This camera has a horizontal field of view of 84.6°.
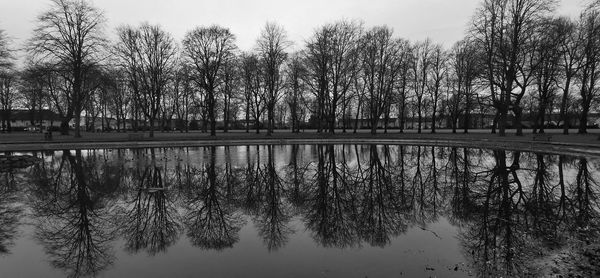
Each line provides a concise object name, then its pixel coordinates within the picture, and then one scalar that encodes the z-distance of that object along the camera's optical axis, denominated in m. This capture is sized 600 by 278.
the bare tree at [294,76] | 49.17
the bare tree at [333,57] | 44.38
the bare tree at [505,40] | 33.03
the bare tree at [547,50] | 33.28
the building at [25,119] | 89.41
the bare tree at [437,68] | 54.81
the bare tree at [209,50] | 42.50
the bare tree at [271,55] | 45.56
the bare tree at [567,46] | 35.70
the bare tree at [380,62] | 46.34
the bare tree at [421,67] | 54.52
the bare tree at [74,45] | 35.16
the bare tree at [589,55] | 31.02
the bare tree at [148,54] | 41.22
